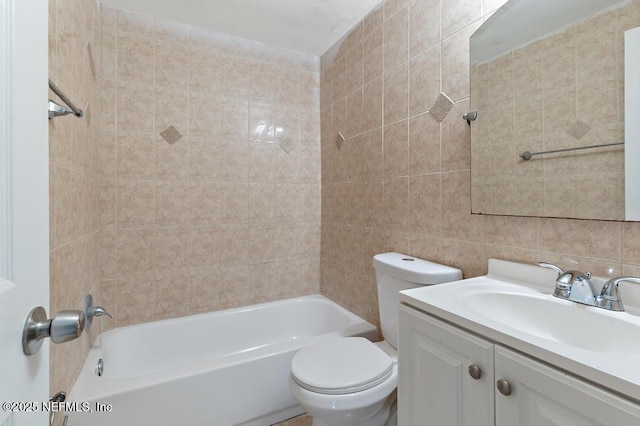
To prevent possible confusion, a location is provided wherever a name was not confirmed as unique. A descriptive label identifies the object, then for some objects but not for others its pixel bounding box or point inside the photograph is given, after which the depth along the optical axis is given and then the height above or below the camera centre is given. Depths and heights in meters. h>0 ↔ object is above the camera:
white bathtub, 1.28 -0.83
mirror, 0.88 +0.34
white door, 0.39 +0.02
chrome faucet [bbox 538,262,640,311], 0.81 -0.23
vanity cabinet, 0.55 -0.40
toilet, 1.15 -0.67
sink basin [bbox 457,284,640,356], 0.75 -0.32
